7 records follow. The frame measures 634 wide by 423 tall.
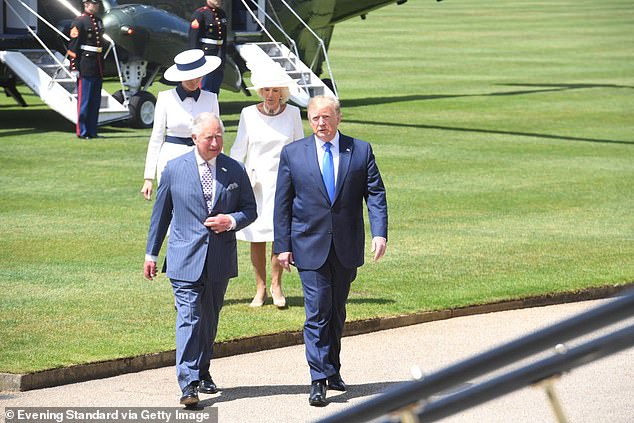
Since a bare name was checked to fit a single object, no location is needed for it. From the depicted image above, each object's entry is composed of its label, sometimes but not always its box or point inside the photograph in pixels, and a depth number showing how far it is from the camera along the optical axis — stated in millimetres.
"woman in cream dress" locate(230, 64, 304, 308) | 19000
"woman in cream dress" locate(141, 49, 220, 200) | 19906
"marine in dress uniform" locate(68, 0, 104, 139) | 43594
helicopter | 45844
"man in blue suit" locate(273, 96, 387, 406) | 16125
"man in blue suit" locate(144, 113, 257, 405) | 15594
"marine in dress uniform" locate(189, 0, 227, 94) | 45875
